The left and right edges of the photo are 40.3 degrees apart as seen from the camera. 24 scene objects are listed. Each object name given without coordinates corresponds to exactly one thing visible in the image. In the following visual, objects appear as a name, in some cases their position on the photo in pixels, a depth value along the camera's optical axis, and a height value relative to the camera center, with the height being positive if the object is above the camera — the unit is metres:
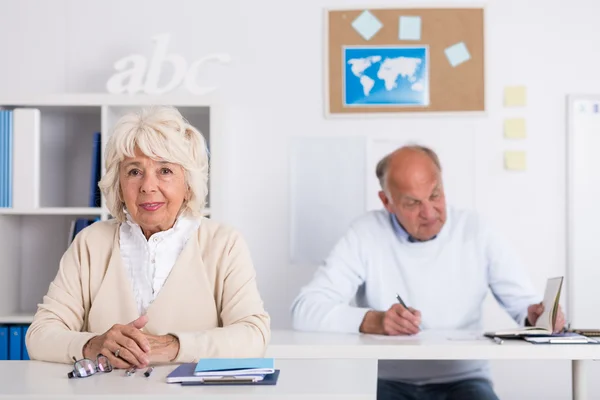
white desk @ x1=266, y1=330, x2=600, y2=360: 2.29 -0.41
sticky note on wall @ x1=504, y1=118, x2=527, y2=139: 3.58 +0.34
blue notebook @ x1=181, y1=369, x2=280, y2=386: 1.57 -0.34
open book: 2.44 -0.35
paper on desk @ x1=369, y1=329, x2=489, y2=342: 2.46 -0.41
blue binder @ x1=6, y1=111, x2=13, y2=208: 3.31 +0.17
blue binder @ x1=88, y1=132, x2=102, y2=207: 3.39 +0.14
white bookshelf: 3.38 +0.09
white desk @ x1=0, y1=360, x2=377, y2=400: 1.48 -0.35
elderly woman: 1.96 -0.14
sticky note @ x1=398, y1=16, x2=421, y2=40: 3.62 +0.79
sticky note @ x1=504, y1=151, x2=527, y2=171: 3.58 +0.20
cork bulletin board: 3.60 +0.64
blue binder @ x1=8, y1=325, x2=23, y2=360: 3.32 -0.56
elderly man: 2.82 -0.22
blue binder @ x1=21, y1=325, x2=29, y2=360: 3.31 -0.58
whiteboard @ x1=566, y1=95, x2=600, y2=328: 3.57 -0.02
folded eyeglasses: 1.66 -0.34
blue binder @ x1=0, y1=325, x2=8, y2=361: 3.33 -0.56
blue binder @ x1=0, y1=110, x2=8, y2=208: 3.31 +0.20
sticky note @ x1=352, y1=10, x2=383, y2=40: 3.63 +0.80
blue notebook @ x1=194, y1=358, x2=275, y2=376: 1.60 -0.32
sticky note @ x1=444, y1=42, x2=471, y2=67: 3.60 +0.67
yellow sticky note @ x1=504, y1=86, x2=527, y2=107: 3.58 +0.48
